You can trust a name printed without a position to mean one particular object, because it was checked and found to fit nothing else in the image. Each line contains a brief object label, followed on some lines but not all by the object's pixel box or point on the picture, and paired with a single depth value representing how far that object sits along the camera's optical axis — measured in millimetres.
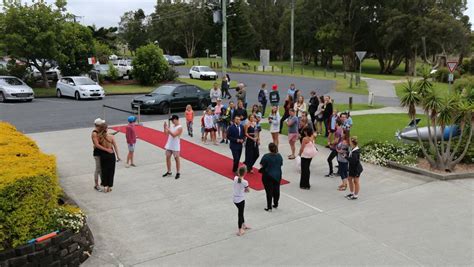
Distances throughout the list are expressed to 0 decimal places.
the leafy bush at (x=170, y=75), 36512
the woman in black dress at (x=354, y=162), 9234
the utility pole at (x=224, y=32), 27281
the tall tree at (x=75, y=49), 30562
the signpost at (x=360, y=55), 30106
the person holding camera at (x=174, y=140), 10289
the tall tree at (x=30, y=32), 27906
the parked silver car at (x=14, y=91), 25281
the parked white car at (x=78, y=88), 26844
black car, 20984
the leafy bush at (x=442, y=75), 44438
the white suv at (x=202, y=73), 42469
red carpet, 10956
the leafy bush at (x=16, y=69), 32219
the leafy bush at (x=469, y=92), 12128
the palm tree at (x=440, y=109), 11188
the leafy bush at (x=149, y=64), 34750
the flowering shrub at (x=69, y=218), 6492
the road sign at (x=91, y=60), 30578
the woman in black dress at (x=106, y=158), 9312
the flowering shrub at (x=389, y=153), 12380
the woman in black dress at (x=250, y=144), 10945
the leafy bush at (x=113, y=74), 36438
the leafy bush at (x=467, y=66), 49250
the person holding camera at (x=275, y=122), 13133
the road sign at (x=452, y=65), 18906
